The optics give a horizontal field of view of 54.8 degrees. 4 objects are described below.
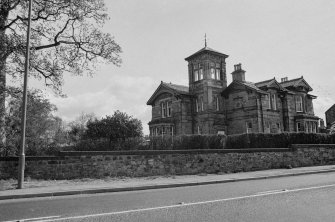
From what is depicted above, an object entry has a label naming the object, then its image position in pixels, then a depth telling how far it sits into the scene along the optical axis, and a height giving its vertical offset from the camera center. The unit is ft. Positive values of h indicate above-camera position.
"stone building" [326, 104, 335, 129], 221.87 +24.60
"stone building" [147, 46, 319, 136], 134.72 +21.05
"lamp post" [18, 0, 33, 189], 41.93 +3.27
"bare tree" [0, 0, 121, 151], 56.34 +23.06
